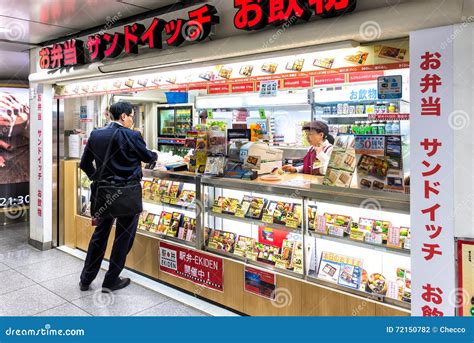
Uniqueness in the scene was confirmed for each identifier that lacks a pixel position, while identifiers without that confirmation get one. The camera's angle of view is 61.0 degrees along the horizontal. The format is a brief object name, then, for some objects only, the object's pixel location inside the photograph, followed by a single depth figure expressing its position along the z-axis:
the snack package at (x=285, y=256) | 3.46
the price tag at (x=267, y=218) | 3.60
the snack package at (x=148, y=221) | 4.72
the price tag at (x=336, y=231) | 3.21
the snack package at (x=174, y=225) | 4.38
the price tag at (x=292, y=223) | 3.42
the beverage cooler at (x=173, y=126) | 7.68
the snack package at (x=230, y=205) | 3.88
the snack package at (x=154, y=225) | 4.64
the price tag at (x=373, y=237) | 3.03
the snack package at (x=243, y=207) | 3.81
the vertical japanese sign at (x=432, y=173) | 2.50
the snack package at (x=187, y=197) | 4.28
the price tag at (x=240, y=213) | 3.81
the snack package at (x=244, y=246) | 3.75
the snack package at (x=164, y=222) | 4.50
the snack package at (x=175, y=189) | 4.45
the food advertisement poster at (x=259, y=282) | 3.46
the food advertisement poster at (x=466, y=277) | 2.47
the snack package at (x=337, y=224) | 3.21
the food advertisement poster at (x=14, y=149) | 7.78
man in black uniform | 4.12
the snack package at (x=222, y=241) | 3.89
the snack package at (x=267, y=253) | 3.57
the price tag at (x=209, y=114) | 7.29
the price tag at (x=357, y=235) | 3.12
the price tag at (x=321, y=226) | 3.29
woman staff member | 4.73
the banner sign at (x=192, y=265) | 3.86
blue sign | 2.88
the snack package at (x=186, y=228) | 4.23
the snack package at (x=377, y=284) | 2.98
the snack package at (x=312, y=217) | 3.35
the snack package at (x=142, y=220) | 4.79
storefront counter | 3.05
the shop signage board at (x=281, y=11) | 2.77
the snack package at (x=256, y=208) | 3.72
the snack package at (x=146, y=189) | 4.77
